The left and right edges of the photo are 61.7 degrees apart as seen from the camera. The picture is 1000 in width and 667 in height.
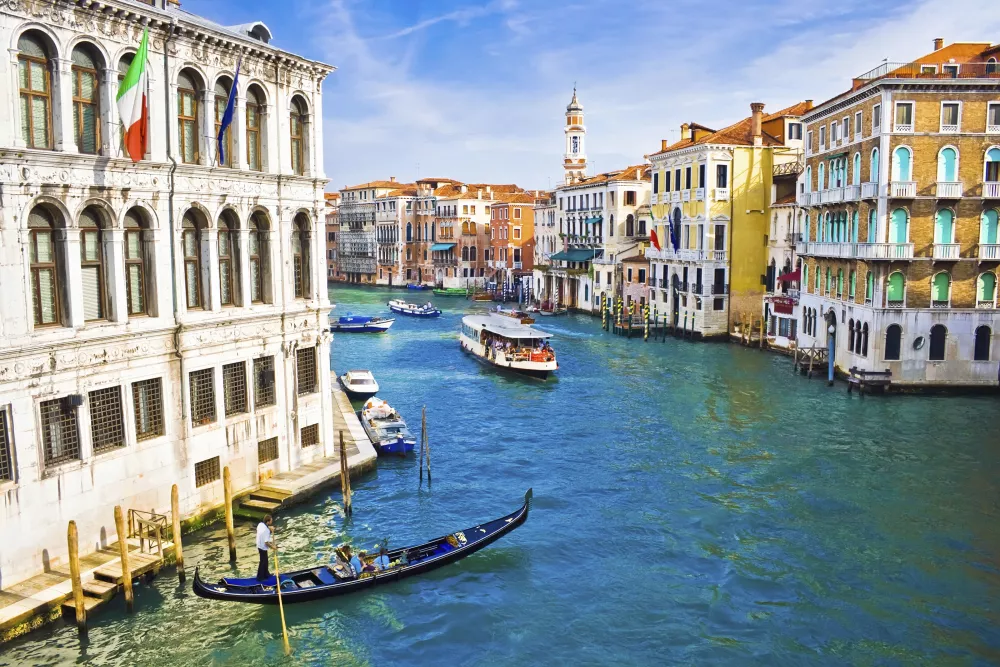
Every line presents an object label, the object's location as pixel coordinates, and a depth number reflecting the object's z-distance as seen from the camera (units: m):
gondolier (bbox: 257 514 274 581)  13.30
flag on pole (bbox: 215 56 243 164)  15.56
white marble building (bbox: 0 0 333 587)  12.55
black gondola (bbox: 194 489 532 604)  12.93
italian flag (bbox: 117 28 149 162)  13.32
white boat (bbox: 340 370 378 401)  30.44
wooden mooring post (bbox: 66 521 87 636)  11.87
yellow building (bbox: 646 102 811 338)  42.94
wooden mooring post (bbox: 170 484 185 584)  13.56
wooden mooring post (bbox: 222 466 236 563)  14.52
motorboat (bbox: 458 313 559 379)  34.25
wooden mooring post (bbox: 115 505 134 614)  12.62
